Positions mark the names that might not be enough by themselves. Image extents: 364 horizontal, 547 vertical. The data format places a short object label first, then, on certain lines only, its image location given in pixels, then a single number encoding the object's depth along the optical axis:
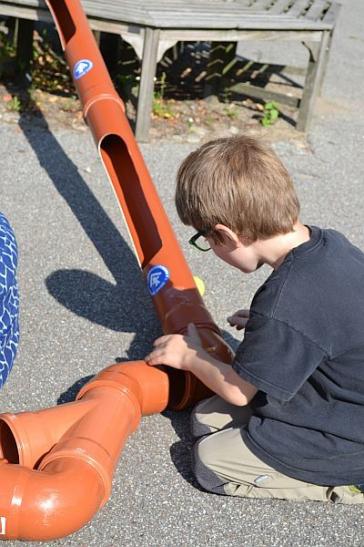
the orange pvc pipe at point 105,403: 2.12
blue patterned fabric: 2.53
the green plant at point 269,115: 5.54
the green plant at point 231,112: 5.61
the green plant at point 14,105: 5.20
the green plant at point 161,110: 5.45
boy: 2.18
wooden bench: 4.78
